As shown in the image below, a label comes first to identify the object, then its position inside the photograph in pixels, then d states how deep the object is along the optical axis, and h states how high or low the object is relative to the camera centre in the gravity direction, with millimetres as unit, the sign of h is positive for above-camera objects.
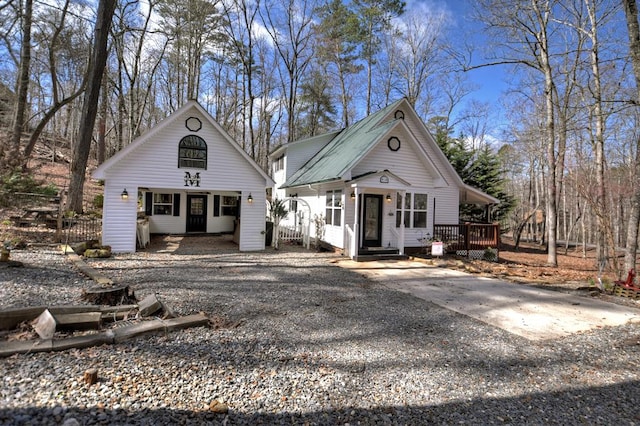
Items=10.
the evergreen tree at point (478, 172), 19328 +2927
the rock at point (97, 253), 9375 -1173
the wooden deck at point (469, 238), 13656 -712
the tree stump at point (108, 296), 4934 -1267
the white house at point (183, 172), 10602 +1477
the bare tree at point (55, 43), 15430 +8612
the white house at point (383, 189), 11984 +1223
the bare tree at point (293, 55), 25172 +13019
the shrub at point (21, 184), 13713 +1154
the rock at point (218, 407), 2742 -1624
